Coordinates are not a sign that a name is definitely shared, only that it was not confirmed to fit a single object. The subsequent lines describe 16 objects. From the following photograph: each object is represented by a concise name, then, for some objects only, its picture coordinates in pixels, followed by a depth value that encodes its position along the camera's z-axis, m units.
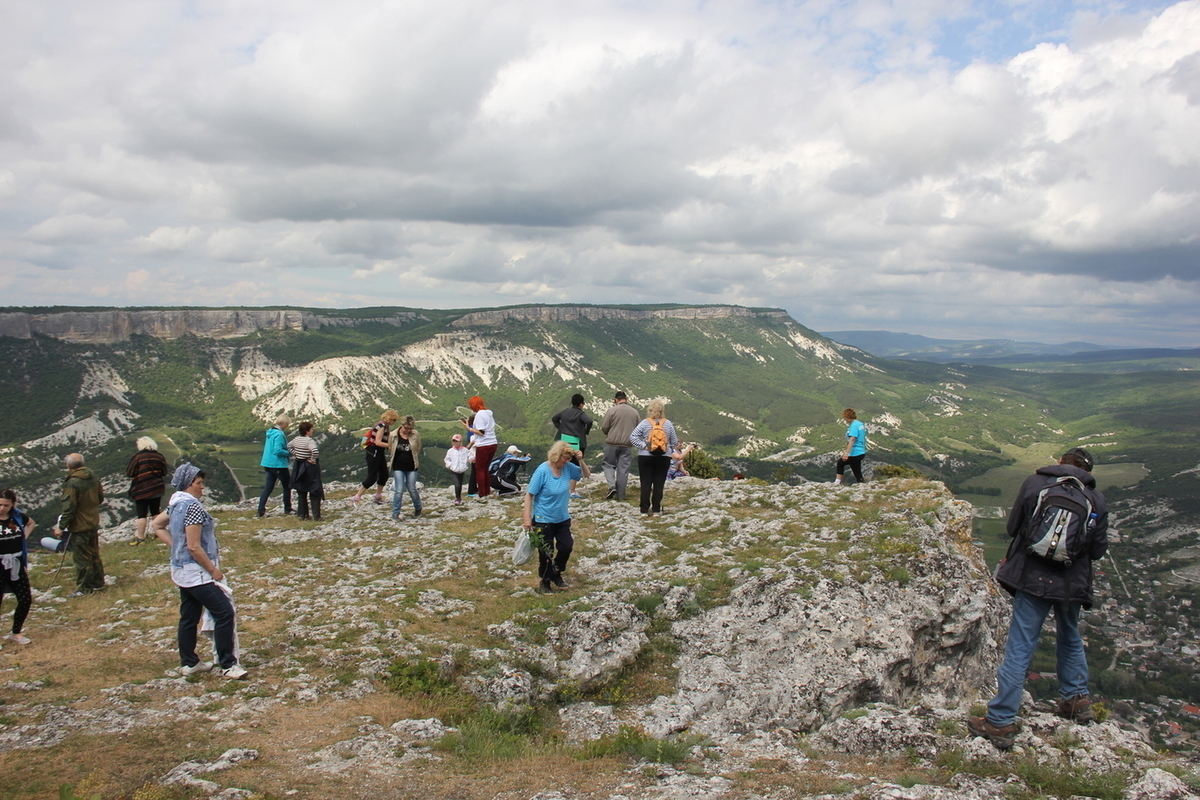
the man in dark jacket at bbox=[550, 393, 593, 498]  17.77
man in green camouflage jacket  13.08
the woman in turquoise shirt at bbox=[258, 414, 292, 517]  18.91
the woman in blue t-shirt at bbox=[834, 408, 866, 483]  19.98
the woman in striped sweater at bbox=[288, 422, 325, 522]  19.17
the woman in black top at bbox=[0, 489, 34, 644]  10.60
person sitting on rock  22.41
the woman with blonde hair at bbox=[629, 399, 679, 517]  16.14
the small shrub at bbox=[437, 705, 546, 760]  7.52
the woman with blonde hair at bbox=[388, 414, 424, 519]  18.44
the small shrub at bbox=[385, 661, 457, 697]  9.12
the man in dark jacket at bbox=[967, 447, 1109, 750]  6.87
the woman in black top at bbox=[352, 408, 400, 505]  19.18
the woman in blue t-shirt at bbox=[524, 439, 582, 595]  11.59
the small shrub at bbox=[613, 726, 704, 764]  7.59
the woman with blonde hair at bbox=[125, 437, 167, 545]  16.42
